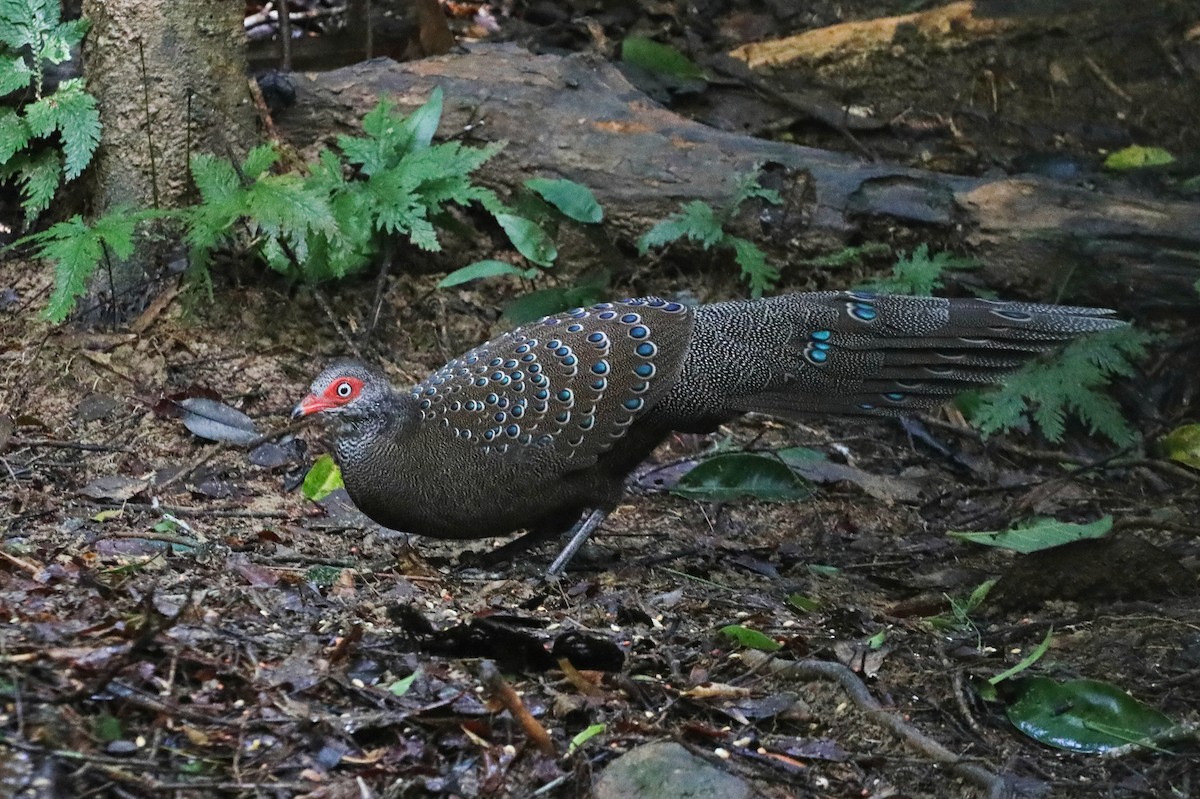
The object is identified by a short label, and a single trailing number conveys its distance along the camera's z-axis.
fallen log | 13.31
